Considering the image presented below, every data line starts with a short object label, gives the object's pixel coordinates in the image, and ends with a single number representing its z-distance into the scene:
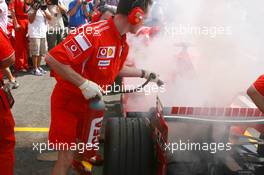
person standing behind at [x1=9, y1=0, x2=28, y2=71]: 7.33
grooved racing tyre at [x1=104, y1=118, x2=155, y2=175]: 2.55
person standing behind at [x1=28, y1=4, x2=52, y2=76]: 7.26
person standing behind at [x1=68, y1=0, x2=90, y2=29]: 7.93
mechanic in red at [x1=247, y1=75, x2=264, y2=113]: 2.35
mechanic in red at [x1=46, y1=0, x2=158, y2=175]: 2.49
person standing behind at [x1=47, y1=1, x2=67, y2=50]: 8.05
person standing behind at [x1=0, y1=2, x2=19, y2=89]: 5.66
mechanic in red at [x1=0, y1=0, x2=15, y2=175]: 2.62
